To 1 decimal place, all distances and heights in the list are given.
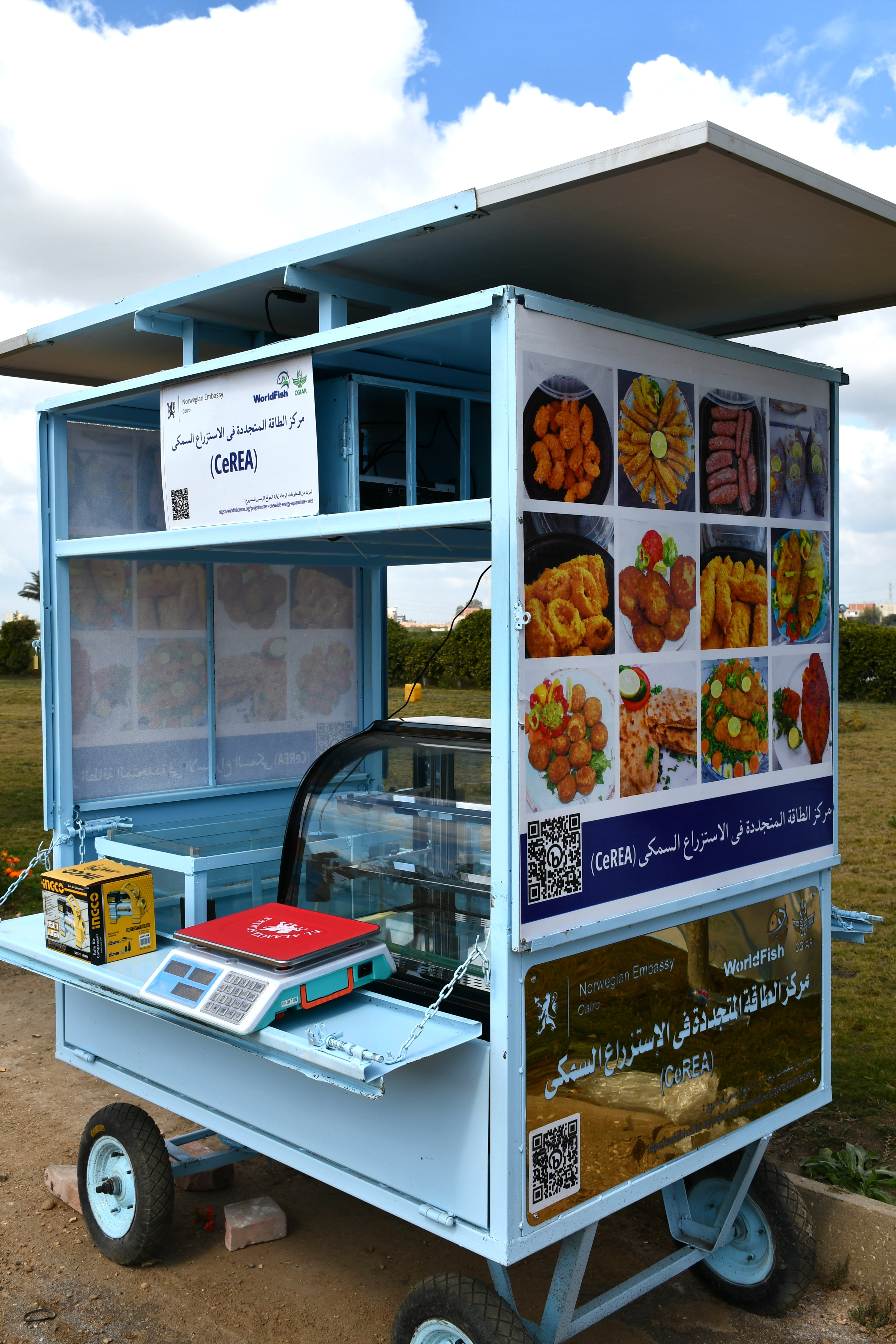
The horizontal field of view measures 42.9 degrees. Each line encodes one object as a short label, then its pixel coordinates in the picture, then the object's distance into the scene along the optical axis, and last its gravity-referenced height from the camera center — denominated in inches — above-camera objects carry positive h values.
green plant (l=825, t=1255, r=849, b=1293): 159.8 -91.3
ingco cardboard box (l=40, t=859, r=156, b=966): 148.3 -36.6
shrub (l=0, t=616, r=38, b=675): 1408.7 -13.0
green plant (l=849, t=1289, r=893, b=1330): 149.2 -90.5
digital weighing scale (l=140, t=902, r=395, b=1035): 118.8 -36.6
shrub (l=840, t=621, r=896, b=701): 1036.5 -29.5
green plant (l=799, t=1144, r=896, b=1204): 174.6 -85.1
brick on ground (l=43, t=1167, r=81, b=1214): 185.0 -90.1
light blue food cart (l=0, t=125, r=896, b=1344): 110.3 -11.2
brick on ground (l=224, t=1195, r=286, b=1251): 171.5 -89.3
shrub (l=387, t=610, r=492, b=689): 879.1 -16.4
